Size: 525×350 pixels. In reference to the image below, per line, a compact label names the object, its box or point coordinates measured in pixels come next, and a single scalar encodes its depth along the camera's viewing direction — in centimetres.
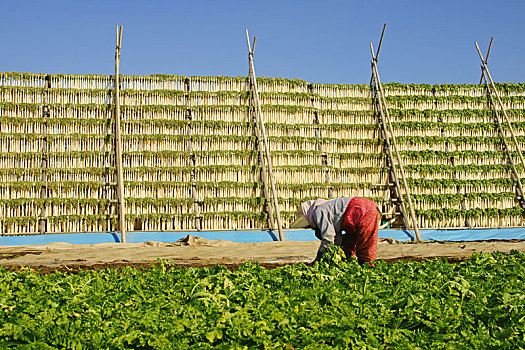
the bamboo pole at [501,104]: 1636
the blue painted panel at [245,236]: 1318
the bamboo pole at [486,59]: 1798
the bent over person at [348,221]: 724
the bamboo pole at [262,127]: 1348
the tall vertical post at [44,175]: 1373
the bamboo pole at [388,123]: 1437
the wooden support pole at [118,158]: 1331
